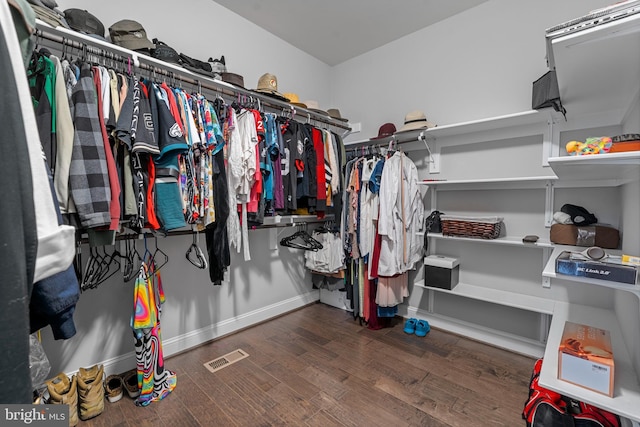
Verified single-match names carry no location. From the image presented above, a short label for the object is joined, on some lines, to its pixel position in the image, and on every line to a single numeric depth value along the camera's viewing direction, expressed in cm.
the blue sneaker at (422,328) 253
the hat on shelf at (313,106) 269
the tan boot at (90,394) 158
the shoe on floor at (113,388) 171
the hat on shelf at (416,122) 246
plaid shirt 126
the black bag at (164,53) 178
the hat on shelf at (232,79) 207
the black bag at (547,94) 168
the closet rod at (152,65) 140
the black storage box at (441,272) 240
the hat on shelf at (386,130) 268
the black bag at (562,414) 117
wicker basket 217
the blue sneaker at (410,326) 257
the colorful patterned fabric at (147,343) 166
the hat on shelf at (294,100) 253
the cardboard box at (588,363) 104
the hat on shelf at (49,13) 133
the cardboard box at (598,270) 94
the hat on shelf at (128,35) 170
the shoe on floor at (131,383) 173
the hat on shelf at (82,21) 154
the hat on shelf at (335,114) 292
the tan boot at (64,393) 150
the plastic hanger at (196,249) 203
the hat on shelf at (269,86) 228
